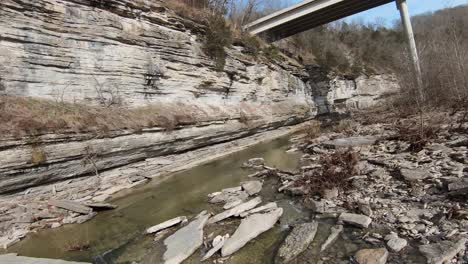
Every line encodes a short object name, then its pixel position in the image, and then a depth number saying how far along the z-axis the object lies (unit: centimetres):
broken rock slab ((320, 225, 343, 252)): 618
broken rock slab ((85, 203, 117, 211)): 1041
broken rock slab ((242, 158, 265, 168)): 1457
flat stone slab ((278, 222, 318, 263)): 603
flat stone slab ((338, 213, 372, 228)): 663
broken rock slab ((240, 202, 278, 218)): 818
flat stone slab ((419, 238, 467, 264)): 501
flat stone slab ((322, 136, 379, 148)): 1409
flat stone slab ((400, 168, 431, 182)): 837
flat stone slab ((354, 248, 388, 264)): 524
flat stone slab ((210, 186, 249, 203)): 982
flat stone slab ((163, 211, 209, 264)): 646
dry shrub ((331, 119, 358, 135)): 1944
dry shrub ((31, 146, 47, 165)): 1030
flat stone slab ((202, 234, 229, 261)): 644
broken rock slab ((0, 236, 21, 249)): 827
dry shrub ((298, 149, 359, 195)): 901
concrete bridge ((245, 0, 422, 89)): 3052
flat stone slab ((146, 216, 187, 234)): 806
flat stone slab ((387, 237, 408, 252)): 559
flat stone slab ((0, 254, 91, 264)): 662
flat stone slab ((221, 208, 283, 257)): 654
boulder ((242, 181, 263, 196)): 1029
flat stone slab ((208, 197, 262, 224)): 816
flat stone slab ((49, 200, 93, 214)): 1006
